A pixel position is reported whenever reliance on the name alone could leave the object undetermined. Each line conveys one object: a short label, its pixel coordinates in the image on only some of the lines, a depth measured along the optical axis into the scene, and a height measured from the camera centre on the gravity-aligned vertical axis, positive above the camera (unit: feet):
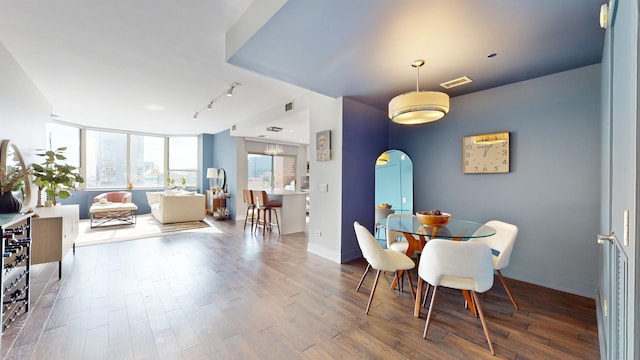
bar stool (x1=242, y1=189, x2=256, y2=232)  18.74 -1.57
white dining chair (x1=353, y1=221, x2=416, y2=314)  7.51 -2.34
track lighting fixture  12.99 +4.89
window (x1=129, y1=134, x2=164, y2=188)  26.32 +1.88
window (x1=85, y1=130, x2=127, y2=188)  24.03 +1.82
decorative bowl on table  7.86 -1.24
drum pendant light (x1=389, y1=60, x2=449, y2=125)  7.41 +2.23
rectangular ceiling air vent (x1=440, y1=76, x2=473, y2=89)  9.71 +3.91
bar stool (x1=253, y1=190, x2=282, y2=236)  17.48 -1.76
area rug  15.79 -3.83
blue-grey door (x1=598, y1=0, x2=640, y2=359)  2.68 -0.11
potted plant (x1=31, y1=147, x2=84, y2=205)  10.77 +0.07
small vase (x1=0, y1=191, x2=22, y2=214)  8.32 -0.87
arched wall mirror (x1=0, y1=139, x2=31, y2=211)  9.32 +0.59
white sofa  20.63 -2.47
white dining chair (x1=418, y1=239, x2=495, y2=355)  6.01 -2.13
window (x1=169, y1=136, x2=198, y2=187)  28.17 +2.19
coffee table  19.21 -2.92
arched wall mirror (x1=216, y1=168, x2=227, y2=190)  25.43 +0.05
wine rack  6.83 -2.39
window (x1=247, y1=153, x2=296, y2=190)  26.09 +0.80
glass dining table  7.32 -1.61
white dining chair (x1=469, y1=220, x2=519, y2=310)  7.69 -2.08
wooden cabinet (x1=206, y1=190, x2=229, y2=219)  23.78 -2.78
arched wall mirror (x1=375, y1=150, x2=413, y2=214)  13.27 -0.08
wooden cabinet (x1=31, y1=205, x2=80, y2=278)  9.34 -2.30
